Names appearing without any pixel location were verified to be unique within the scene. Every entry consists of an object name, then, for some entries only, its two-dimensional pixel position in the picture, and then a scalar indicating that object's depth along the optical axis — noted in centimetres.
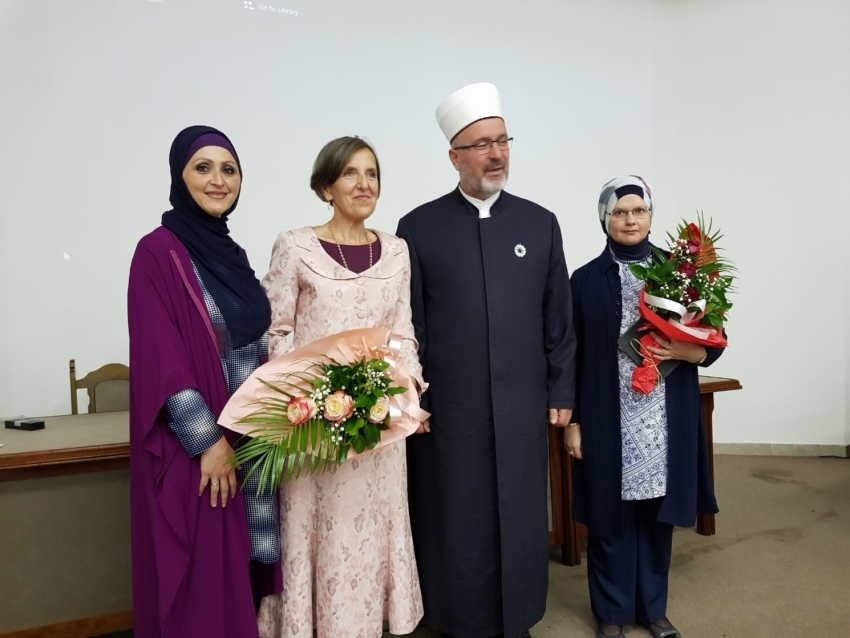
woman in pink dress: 169
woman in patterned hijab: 208
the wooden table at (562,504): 286
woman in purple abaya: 147
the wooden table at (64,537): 194
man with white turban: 194
